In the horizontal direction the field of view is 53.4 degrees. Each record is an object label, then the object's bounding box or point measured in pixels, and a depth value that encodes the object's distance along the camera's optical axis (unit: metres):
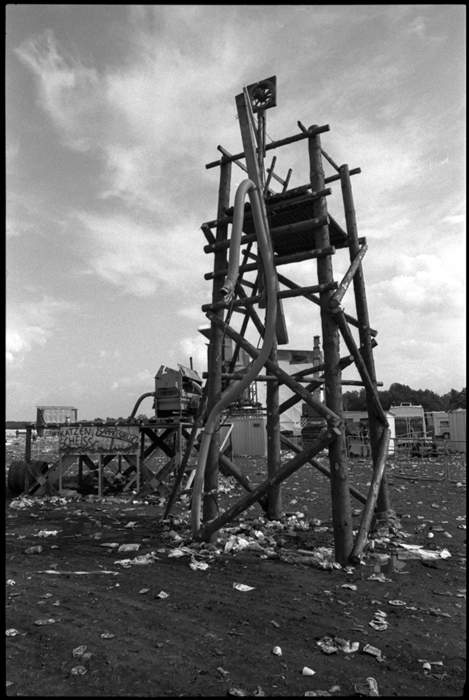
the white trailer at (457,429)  27.98
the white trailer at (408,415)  34.79
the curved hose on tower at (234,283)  4.93
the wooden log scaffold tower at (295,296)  5.90
